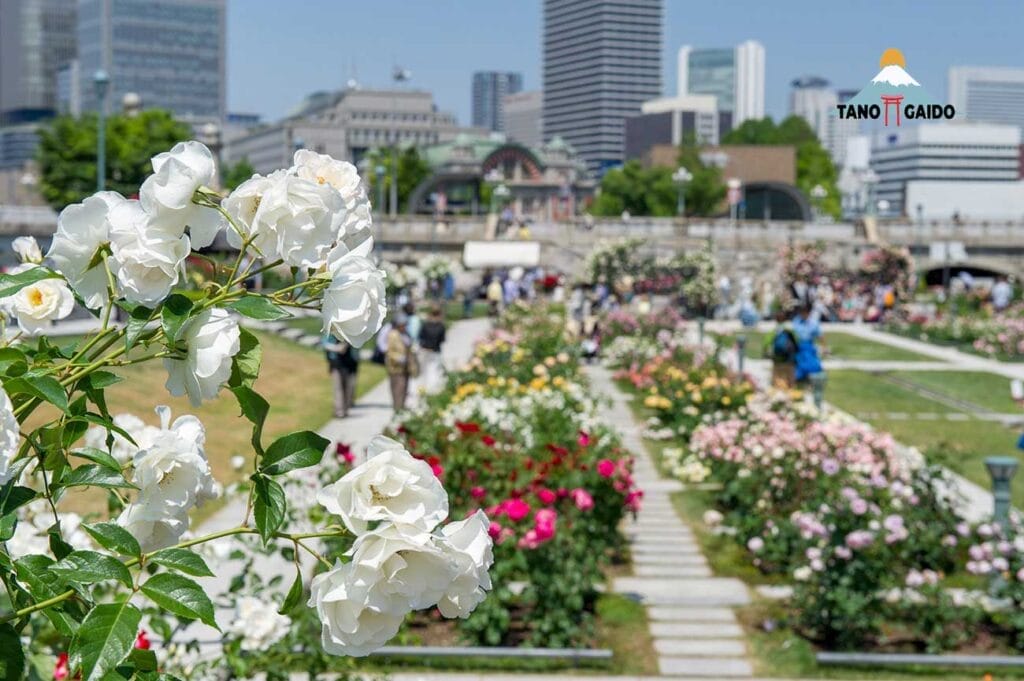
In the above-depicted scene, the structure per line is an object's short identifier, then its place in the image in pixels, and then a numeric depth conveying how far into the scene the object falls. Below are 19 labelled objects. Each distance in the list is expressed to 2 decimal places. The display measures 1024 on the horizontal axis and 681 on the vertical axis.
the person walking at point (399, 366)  18.16
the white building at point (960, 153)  141.62
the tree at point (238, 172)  105.62
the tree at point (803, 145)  111.62
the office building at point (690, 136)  100.32
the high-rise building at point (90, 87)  192.85
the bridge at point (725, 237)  58.38
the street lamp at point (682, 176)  57.18
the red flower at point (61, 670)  4.50
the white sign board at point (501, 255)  50.69
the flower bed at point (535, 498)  8.00
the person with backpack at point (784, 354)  18.34
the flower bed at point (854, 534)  8.03
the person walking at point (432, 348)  20.39
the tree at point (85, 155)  74.31
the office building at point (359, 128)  148.12
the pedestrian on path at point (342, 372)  18.29
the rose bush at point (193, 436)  2.03
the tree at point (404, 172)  105.69
